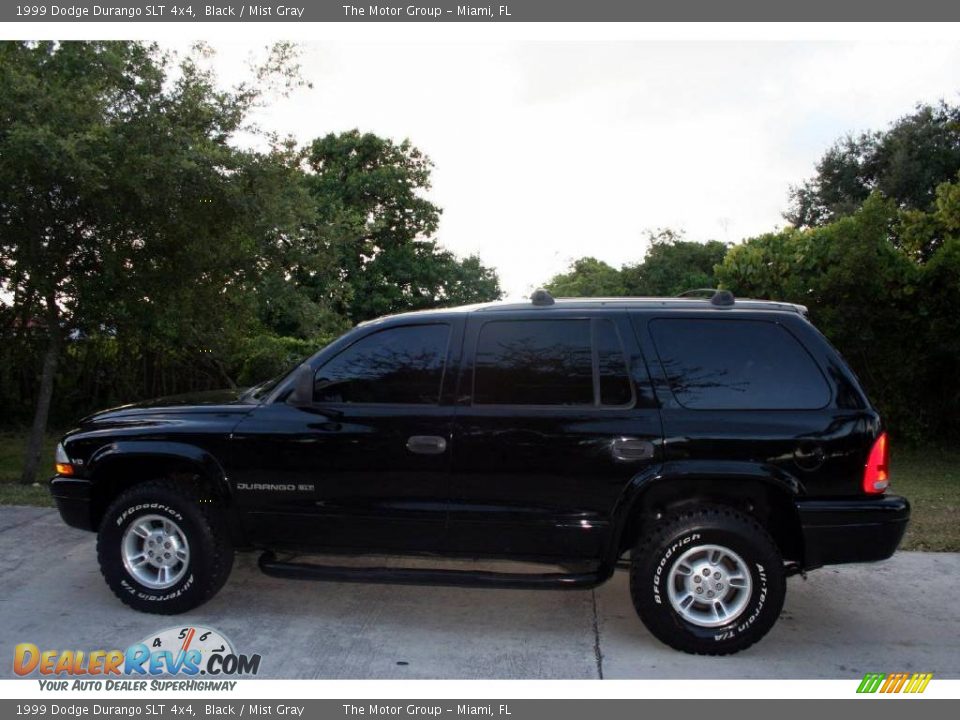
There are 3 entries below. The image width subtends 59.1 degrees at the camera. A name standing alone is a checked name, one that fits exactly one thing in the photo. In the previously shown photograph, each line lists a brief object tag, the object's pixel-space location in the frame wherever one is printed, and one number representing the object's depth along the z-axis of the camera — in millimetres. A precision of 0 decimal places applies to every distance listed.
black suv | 4359
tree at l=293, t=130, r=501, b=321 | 30016
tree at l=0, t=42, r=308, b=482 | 7355
